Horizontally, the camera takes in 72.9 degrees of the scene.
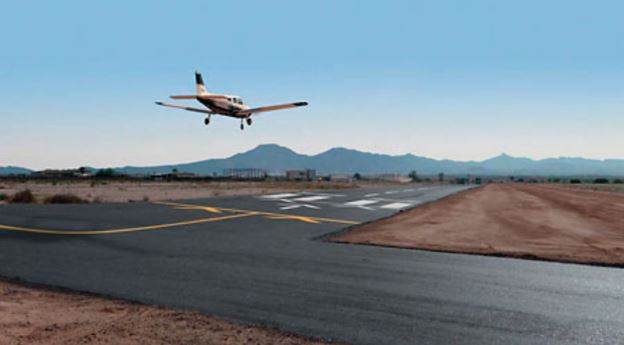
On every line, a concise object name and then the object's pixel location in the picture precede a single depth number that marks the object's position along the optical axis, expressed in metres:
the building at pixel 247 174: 164.75
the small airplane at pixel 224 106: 26.11
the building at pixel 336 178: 163.07
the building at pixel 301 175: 168.74
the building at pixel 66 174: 171.50
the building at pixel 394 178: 188.38
